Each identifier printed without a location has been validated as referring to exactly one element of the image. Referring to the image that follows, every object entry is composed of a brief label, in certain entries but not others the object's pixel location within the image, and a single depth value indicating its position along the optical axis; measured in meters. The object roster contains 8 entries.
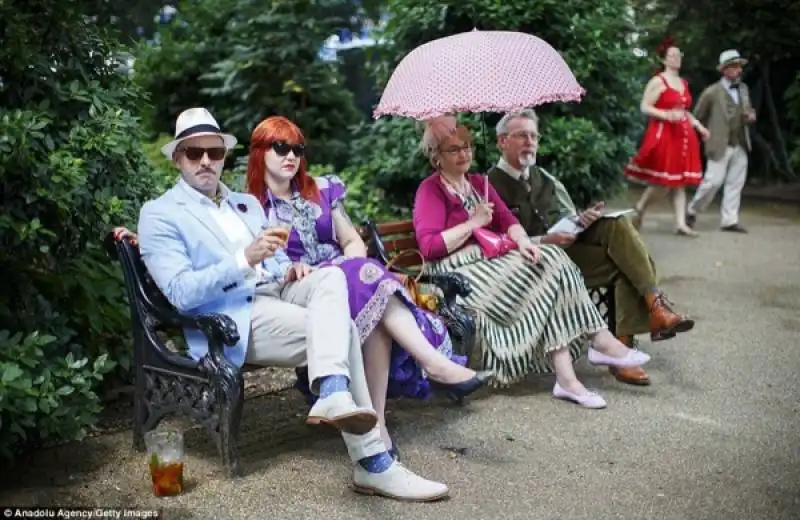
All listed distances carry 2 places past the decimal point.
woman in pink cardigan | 5.22
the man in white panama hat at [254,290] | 3.96
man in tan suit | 11.30
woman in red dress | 10.45
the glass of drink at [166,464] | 3.93
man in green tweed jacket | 5.55
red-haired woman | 4.38
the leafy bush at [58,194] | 3.87
